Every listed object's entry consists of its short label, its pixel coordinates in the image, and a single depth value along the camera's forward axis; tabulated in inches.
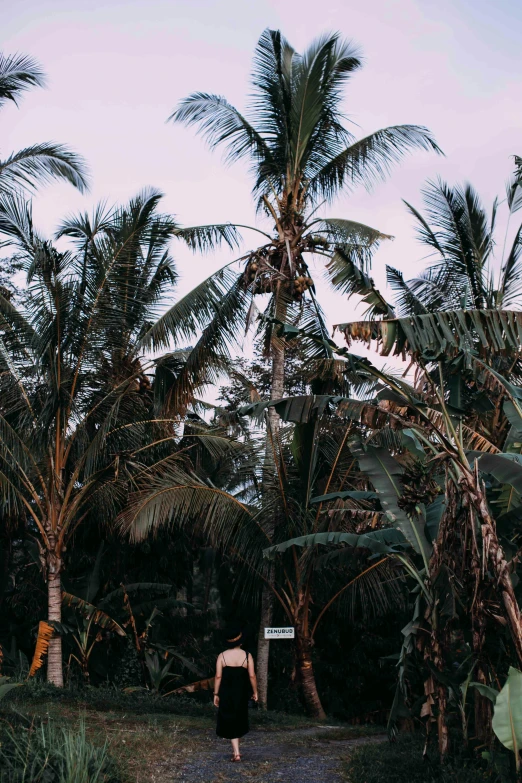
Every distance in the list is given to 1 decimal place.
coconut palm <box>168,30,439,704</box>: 529.0
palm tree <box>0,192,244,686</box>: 473.1
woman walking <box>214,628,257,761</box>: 288.5
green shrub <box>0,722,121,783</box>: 216.1
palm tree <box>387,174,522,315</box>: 510.9
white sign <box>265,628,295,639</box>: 418.0
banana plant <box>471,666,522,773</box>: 219.8
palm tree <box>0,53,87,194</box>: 510.9
